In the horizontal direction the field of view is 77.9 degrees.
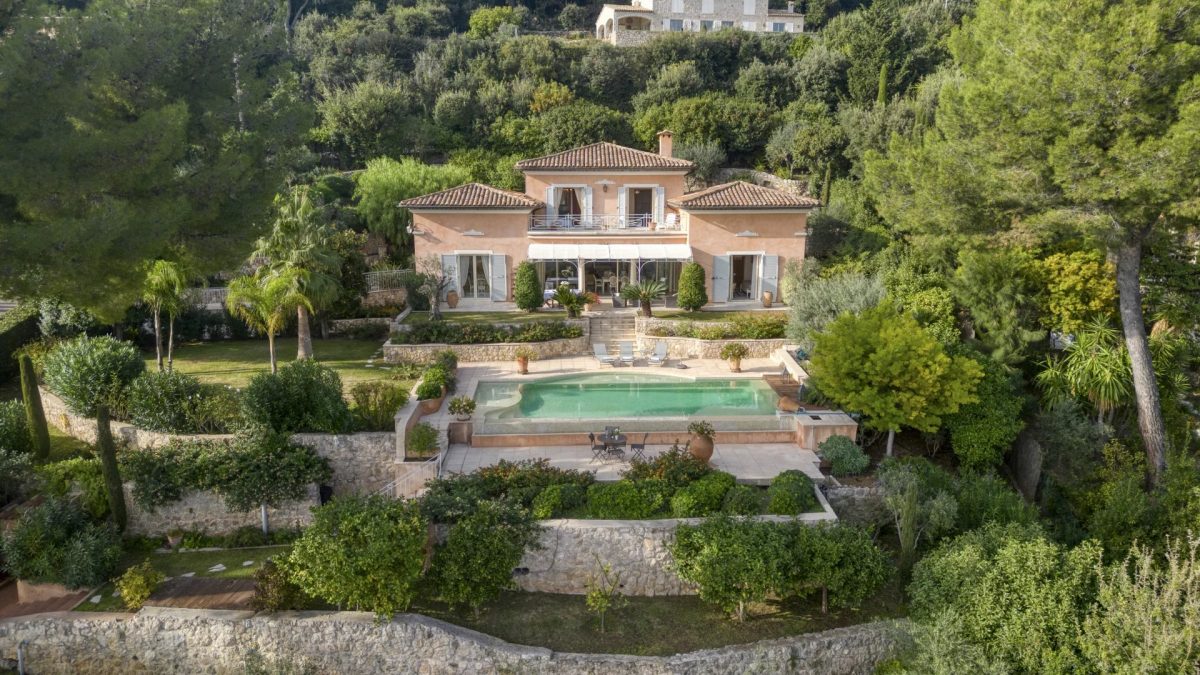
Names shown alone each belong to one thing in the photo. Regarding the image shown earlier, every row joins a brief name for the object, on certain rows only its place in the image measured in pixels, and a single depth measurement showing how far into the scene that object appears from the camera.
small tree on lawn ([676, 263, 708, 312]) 34.66
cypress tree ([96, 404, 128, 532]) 17.77
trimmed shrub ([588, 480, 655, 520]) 17.20
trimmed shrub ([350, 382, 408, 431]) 20.27
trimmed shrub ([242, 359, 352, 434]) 19.03
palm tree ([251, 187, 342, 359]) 27.55
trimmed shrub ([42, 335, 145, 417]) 20.67
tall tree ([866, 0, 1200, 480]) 18.66
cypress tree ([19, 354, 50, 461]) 20.12
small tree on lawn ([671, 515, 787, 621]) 15.44
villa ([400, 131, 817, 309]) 35.59
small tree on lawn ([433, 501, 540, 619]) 15.52
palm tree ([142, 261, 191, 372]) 24.54
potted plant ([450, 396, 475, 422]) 21.84
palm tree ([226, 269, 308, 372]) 25.56
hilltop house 81.44
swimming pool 23.61
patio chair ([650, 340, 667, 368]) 29.34
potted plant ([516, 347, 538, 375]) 28.06
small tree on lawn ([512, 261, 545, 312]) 34.53
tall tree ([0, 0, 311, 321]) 15.77
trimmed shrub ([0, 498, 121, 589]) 16.02
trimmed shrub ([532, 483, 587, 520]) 17.17
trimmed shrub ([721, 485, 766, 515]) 17.00
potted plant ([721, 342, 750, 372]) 28.59
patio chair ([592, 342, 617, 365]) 29.33
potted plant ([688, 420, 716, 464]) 19.84
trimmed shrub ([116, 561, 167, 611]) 15.70
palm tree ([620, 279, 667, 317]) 33.53
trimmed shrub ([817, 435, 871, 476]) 20.02
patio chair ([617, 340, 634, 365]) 29.09
